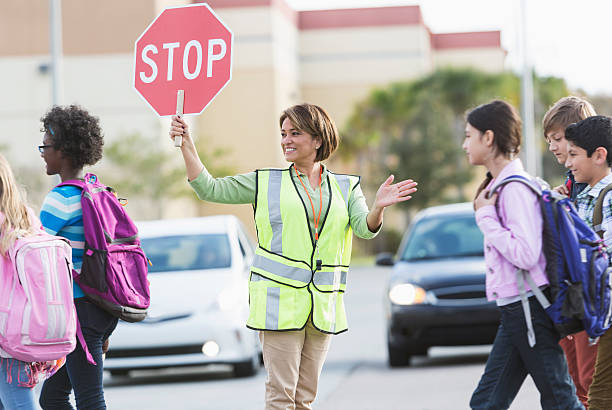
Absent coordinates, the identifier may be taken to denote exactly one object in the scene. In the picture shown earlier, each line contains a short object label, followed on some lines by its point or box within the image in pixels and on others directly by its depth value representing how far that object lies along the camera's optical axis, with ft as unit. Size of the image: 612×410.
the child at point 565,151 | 30.53
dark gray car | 56.80
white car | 56.49
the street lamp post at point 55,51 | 106.87
